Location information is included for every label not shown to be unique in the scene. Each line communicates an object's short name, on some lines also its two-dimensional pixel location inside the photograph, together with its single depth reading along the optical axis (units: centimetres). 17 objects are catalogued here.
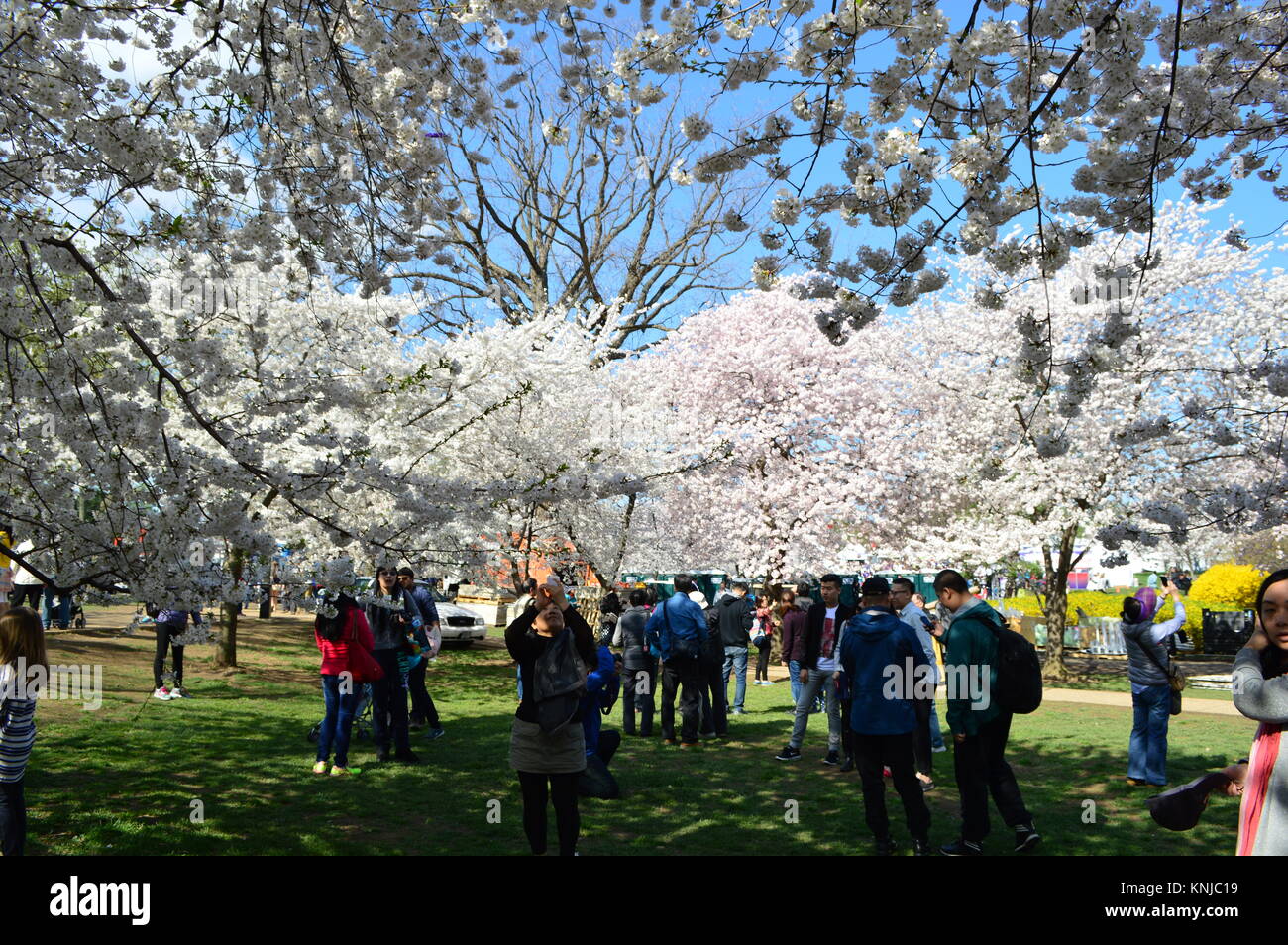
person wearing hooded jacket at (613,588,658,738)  1045
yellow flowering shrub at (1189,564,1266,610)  2548
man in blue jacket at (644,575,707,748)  988
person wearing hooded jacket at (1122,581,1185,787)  765
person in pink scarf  281
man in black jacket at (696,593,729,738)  1042
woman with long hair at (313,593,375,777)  787
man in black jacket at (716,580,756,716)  1246
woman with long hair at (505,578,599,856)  512
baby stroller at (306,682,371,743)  986
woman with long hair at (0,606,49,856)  464
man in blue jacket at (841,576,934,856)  583
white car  2281
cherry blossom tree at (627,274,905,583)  2169
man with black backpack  579
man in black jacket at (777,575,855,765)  891
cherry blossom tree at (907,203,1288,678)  1720
